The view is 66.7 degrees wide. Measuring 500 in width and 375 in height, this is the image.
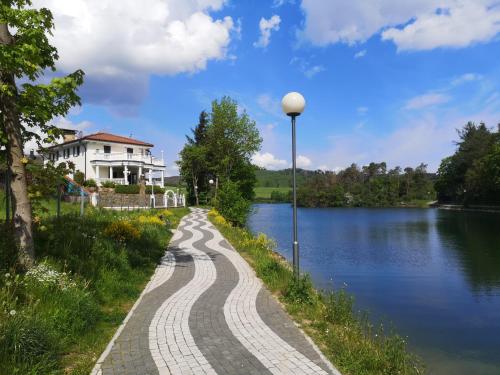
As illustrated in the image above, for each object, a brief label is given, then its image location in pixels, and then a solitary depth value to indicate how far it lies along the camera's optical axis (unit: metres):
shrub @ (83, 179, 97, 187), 34.17
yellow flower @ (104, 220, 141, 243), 12.41
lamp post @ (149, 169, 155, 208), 32.42
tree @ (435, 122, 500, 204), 69.06
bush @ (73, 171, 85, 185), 33.88
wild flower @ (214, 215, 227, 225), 25.22
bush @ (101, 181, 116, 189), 35.91
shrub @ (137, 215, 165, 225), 19.20
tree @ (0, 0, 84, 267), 5.71
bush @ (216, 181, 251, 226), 28.48
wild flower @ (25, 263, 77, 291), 6.45
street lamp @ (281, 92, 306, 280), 8.23
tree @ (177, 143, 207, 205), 49.81
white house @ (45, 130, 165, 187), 41.22
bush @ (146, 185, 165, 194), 36.81
